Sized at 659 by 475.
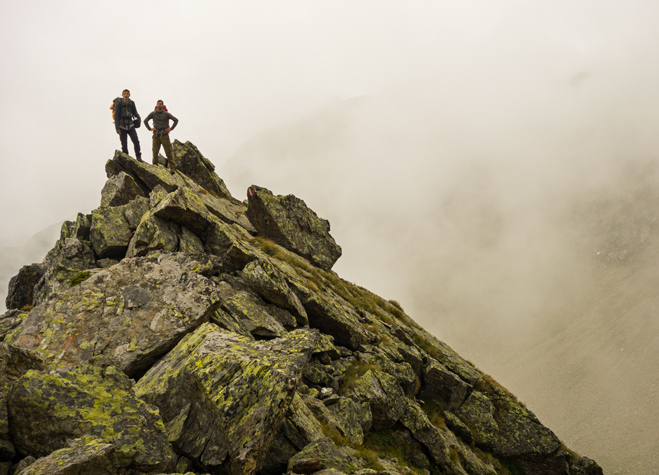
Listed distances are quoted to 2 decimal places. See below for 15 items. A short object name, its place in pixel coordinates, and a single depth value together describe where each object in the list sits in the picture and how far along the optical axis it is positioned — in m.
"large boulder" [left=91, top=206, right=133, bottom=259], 25.83
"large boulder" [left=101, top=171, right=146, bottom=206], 31.61
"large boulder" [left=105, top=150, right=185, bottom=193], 34.00
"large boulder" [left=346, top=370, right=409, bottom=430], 23.30
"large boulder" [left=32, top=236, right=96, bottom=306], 23.34
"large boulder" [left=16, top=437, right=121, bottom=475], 8.66
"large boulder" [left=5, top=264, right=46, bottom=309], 29.57
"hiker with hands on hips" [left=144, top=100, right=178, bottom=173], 32.69
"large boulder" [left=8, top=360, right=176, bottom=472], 10.32
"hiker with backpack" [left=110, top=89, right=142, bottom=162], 32.75
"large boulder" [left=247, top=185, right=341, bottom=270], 37.56
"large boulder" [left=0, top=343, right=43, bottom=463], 10.27
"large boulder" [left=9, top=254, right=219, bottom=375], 15.70
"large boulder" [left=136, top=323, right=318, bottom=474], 11.37
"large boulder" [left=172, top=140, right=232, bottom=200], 43.62
